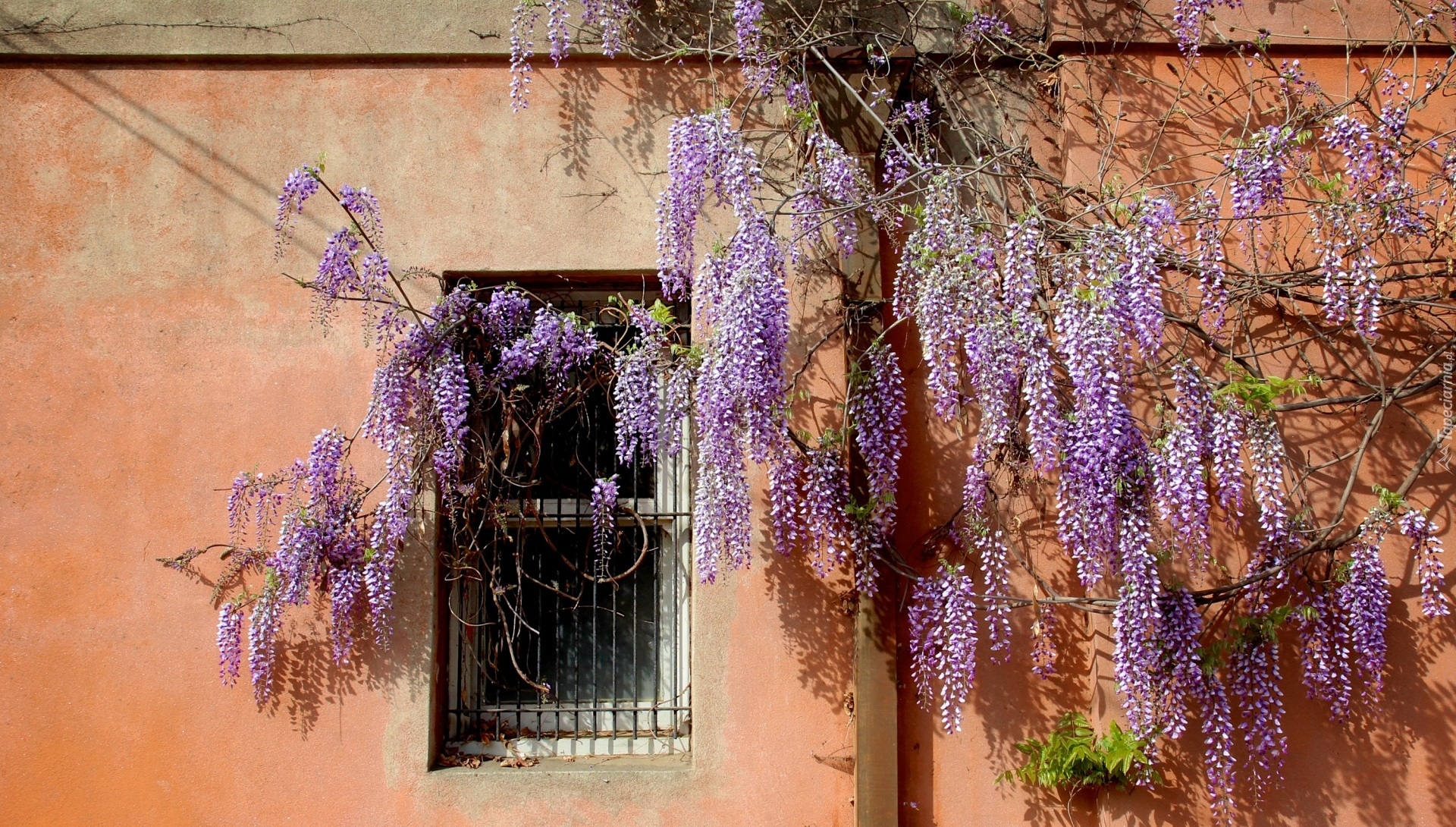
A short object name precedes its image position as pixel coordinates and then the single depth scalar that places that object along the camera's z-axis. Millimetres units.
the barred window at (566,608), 3439
